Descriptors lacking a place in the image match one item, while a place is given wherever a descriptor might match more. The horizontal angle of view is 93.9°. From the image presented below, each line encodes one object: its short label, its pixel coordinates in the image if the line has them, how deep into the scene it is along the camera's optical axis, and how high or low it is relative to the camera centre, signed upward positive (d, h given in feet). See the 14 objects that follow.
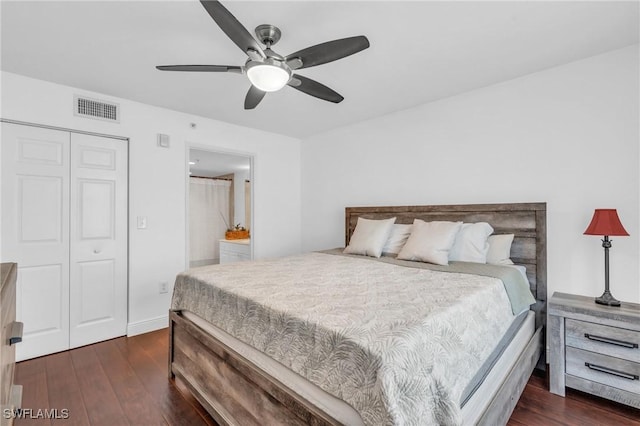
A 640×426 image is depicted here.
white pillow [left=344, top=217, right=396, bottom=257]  9.99 -0.85
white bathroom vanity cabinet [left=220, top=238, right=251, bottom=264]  16.33 -2.23
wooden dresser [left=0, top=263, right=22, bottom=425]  4.00 -1.98
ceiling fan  5.01 +2.99
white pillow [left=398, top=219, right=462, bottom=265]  8.38 -0.86
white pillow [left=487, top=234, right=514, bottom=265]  8.38 -1.06
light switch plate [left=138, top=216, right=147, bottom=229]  10.68 -0.35
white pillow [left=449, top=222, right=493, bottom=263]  8.49 -0.89
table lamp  6.58 -0.37
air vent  9.50 +3.39
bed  3.81 -2.53
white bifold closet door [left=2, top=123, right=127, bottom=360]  8.61 -0.66
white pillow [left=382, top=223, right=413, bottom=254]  10.18 -0.91
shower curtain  21.61 -0.34
